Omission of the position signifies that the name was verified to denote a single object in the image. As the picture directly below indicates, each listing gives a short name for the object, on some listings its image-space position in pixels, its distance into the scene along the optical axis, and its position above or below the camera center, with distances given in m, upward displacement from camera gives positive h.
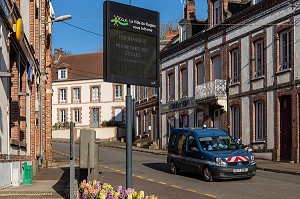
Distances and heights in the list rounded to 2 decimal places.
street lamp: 22.53 +1.26
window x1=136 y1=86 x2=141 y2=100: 53.78 +2.83
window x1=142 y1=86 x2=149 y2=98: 50.43 +2.61
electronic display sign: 7.81 +1.14
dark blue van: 17.56 -1.16
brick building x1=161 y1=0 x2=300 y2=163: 26.69 +2.69
